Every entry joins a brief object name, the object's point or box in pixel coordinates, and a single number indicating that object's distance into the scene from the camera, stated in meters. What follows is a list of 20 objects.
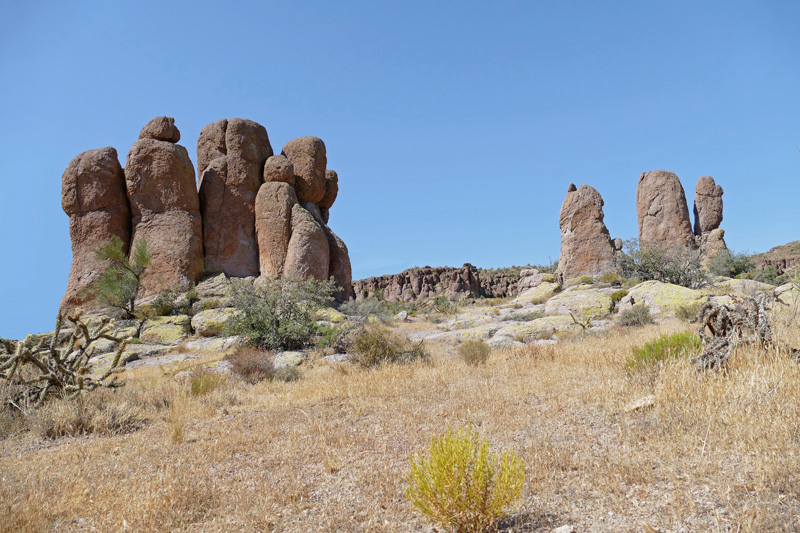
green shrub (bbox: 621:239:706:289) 20.77
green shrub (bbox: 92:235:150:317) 20.33
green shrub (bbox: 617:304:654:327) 12.60
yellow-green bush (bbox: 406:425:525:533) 2.51
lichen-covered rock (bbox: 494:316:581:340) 13.23
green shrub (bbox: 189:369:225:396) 7.68
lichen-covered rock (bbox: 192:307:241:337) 17.41
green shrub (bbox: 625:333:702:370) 5.44
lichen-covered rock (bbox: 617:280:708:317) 13.73
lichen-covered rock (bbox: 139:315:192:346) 16.97
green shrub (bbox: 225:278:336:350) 13.98
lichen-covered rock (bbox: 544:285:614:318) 15.98
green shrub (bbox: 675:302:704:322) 11.55
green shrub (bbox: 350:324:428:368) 9.91
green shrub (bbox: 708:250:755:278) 29.36
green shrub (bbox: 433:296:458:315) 28.69
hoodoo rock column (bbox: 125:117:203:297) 22.69
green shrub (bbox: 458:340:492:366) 9.20
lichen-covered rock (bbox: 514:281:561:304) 23.40
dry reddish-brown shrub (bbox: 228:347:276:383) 9.14
